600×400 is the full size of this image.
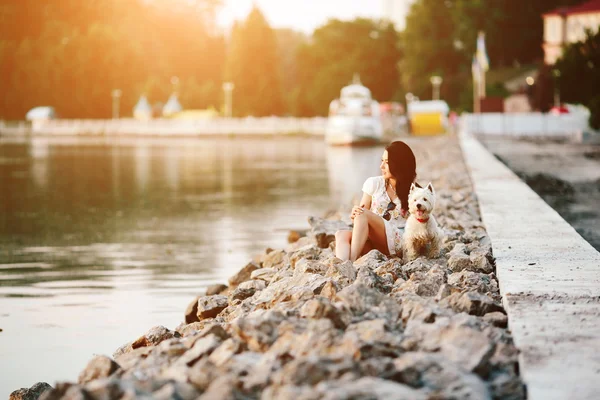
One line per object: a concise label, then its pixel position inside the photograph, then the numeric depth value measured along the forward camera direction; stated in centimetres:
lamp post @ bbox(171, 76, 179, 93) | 10504
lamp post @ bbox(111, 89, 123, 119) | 9938
